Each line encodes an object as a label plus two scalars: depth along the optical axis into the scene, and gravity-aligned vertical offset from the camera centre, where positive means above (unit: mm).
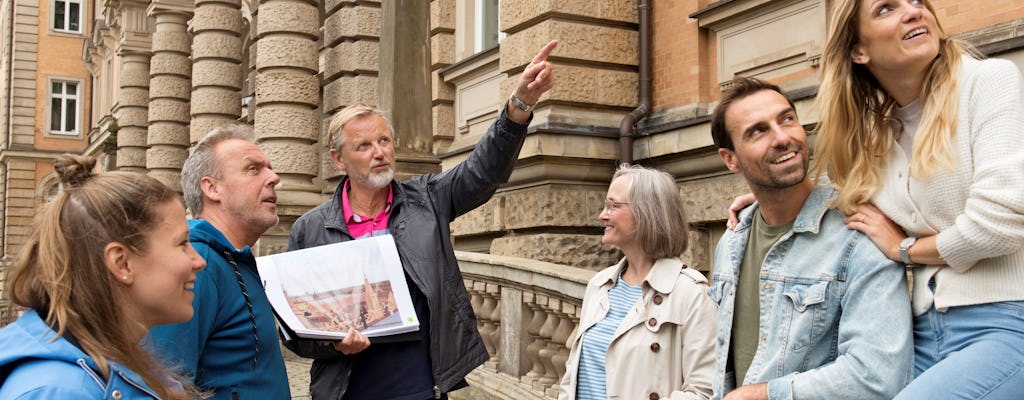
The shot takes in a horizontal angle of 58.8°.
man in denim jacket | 2129 -132
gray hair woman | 2977 -259
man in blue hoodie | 2566 -127
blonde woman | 1996 +146
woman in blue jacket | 1577 -96
